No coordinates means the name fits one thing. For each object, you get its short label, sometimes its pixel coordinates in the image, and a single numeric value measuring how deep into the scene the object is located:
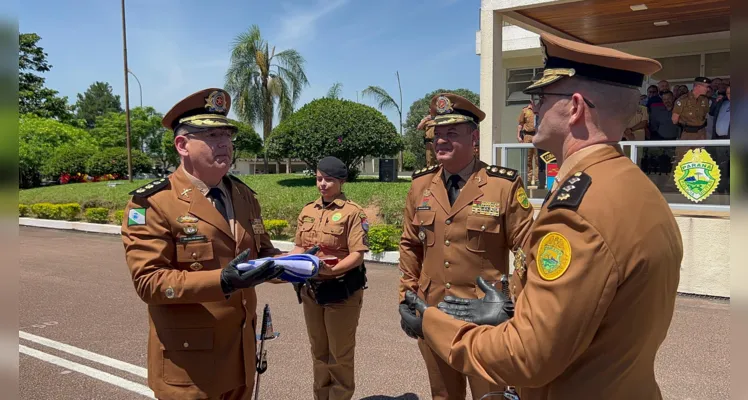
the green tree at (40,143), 28.47
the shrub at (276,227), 12.26
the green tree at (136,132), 42.72
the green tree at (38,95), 37.00
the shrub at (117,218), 15.82
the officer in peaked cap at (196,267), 2.41
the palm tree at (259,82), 28.91
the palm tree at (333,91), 31.61
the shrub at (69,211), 16.90
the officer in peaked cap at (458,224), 3.22
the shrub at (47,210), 17.12
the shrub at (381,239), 10.02
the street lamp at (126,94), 24.89
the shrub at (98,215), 15.88
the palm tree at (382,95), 33.97
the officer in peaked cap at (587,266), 1.35
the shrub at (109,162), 27.77
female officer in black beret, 3.88
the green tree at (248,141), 30.48
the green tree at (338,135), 18.80
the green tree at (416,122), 44.52
